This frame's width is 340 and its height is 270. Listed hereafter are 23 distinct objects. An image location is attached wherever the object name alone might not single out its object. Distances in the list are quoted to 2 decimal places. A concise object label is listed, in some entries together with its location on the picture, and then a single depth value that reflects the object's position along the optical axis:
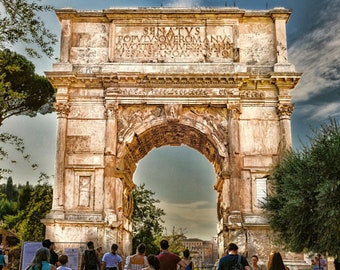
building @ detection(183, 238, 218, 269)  58.84
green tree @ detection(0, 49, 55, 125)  26.62
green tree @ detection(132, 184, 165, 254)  36.03
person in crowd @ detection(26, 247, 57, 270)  6.29
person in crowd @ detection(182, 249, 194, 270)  8.60
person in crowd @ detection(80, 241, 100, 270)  10.27
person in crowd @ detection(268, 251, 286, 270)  6.83
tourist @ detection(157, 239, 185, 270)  7.38
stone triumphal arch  17.98
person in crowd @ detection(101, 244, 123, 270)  9.80
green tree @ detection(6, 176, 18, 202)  55.16
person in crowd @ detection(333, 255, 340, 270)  16.80
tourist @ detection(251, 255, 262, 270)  10.40
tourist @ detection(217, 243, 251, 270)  6.91
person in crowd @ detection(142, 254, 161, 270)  6.29
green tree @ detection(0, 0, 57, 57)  8.92
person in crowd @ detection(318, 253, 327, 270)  16.93
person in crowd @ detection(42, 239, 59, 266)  8.70
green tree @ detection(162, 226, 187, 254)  38.33
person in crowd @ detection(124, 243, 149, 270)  8.01
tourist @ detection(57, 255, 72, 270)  7.84
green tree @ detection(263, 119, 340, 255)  12.13
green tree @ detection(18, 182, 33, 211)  33.69
